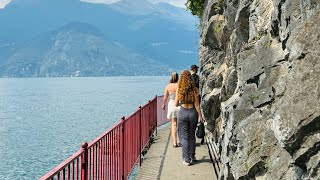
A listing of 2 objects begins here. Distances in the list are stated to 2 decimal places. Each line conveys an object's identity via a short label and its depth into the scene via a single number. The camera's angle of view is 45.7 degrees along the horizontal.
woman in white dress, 9.92
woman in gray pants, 8.57
